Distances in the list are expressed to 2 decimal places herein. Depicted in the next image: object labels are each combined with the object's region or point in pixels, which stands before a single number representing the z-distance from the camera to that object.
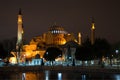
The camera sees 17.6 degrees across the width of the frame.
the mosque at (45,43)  126.41
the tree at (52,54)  111.25
